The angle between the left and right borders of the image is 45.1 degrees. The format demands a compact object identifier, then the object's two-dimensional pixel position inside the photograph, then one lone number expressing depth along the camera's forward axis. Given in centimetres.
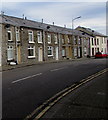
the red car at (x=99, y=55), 3248
